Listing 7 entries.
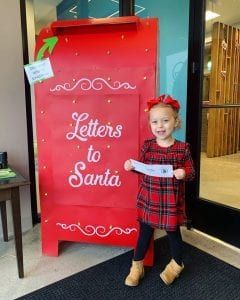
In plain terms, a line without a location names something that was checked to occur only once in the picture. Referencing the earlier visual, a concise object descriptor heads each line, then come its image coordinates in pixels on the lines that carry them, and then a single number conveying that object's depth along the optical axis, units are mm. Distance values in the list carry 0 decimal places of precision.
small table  1485
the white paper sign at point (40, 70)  1646
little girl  1428
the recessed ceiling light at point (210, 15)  1980
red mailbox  1585
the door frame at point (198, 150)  1938
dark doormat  1454
